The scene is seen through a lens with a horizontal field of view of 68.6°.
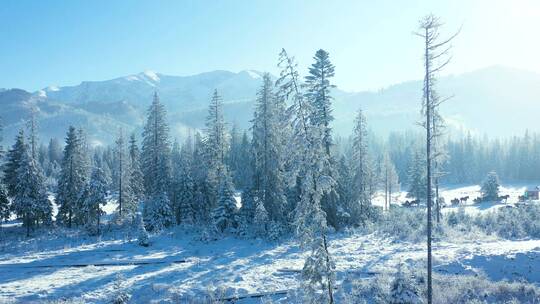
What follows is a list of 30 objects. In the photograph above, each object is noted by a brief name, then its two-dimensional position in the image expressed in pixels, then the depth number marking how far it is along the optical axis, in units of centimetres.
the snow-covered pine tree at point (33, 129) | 5243
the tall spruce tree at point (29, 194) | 4522
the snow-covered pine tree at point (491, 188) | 6975
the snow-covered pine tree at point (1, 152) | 4559
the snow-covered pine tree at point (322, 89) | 3612
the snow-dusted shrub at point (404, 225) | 3472
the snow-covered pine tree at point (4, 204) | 4562
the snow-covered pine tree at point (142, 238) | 3250
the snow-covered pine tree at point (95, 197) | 4238
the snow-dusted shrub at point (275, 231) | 3447
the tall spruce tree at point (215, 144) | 4553
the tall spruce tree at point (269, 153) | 3712
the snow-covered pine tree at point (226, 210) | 3794
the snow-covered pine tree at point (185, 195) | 4431
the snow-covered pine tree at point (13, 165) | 4878
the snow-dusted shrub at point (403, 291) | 1838
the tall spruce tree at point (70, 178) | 4844
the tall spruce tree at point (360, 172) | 4216
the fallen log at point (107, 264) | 2555
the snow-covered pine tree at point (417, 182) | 7250
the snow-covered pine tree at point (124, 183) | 4808
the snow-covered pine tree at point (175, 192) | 4516
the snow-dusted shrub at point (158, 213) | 4038
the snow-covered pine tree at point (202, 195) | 4459
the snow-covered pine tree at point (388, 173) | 7316
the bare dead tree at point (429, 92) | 1809
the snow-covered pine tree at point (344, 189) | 4031
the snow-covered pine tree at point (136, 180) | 5442
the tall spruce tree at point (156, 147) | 4822
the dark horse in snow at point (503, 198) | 6705
